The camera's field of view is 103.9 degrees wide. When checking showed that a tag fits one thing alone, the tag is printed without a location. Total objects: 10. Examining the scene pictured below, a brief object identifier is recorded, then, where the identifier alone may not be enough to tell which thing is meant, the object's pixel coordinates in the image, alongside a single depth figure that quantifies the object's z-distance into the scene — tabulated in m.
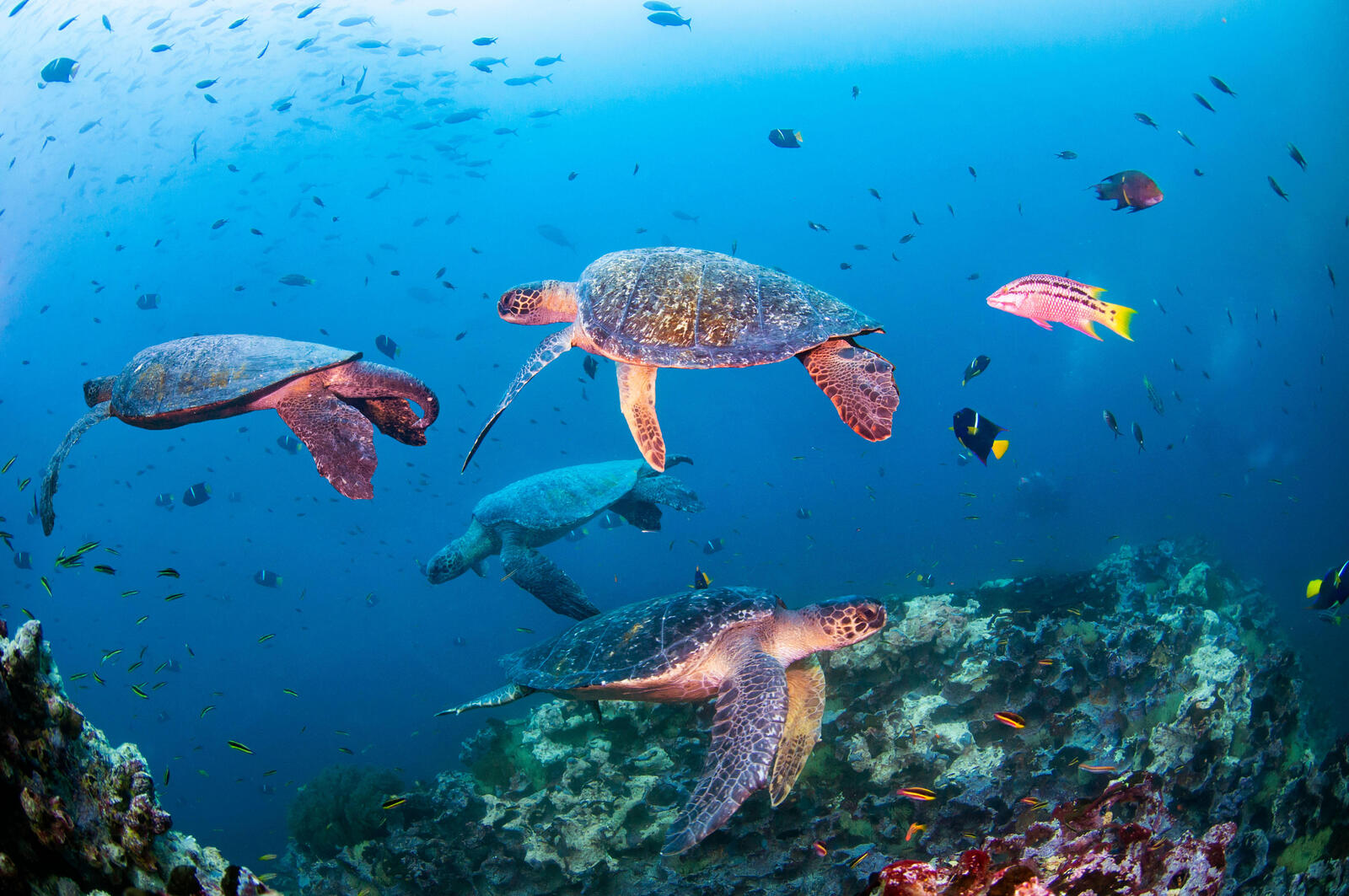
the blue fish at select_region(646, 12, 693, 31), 14.59
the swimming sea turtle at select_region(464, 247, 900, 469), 3.90
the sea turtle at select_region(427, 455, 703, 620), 8.59
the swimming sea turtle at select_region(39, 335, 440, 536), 3.66
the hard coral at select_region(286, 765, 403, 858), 5.74
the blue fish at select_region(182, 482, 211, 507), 9.88
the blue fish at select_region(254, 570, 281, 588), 11.16
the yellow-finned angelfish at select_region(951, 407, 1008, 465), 4.61
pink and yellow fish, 3.53
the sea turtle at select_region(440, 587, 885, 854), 3.77
